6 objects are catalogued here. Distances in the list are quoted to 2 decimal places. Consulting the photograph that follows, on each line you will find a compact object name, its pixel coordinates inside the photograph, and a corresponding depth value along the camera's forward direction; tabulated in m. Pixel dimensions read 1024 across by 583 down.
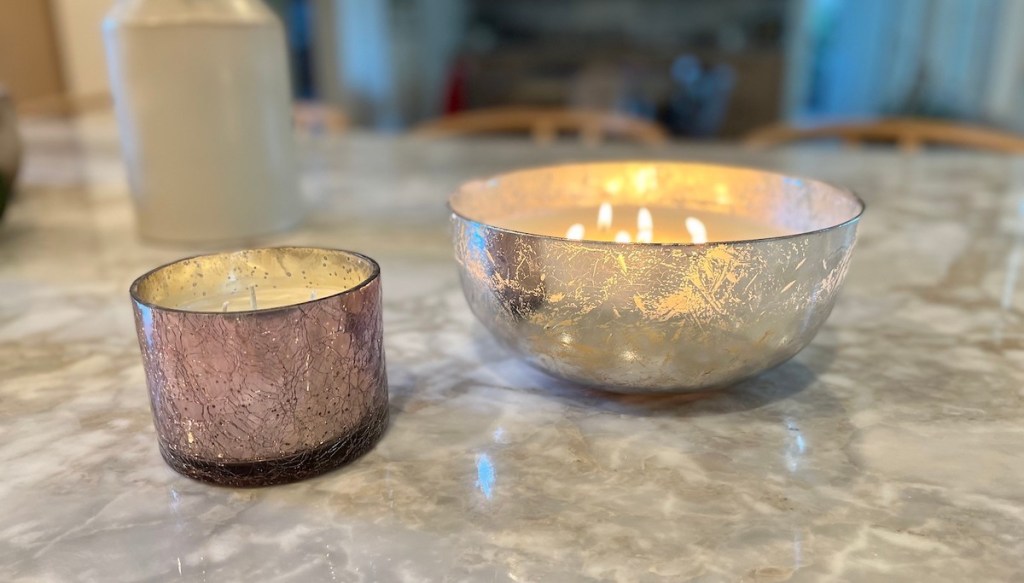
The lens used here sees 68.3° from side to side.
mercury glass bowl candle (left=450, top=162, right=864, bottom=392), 0.31
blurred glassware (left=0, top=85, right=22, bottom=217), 0.69
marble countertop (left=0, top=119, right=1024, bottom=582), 0.27
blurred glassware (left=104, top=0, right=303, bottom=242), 0.60
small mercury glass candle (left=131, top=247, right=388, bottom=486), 0.29
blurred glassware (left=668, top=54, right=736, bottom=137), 3.98
